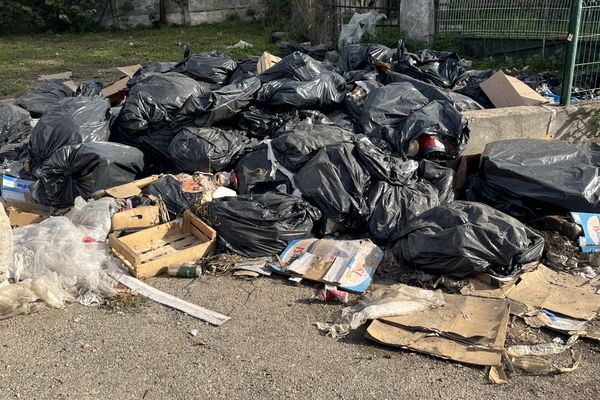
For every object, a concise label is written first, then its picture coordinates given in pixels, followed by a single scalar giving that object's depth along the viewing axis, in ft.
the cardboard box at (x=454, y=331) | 9.62
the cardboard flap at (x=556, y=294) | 10.75
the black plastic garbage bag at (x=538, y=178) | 13.29
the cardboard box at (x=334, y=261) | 11.82
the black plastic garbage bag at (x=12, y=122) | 20.67
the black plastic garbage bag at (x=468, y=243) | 11.46
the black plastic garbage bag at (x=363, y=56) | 19.98
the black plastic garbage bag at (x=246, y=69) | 18.90
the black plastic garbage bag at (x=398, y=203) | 13.19
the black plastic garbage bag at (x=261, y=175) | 14.33
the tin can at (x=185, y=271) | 12.36
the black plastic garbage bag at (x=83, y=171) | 14.99
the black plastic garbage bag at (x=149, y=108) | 16.40
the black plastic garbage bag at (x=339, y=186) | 13.39
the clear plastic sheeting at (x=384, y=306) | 10.43
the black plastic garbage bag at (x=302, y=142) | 14.34
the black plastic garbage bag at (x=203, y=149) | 15.21
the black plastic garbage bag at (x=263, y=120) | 16.28
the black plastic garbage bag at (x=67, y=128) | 16.07
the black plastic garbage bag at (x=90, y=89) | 21.06
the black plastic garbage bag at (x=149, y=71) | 19.62
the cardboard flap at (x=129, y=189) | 14.45
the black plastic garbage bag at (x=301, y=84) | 16.37
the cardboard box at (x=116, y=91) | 21.24
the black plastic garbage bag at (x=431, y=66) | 18.84
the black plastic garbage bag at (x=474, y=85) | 18.31
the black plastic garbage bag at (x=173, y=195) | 14.29
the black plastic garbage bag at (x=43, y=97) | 22.11
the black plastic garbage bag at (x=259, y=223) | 12.88
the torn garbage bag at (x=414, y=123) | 15.05
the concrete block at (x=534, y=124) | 16.14
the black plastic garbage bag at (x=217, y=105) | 15.69
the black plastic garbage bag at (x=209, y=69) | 19.12
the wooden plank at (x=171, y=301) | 10.95
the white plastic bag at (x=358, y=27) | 31.83
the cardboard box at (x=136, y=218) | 13.60
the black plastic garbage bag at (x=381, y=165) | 13.76
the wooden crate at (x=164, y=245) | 12.41
